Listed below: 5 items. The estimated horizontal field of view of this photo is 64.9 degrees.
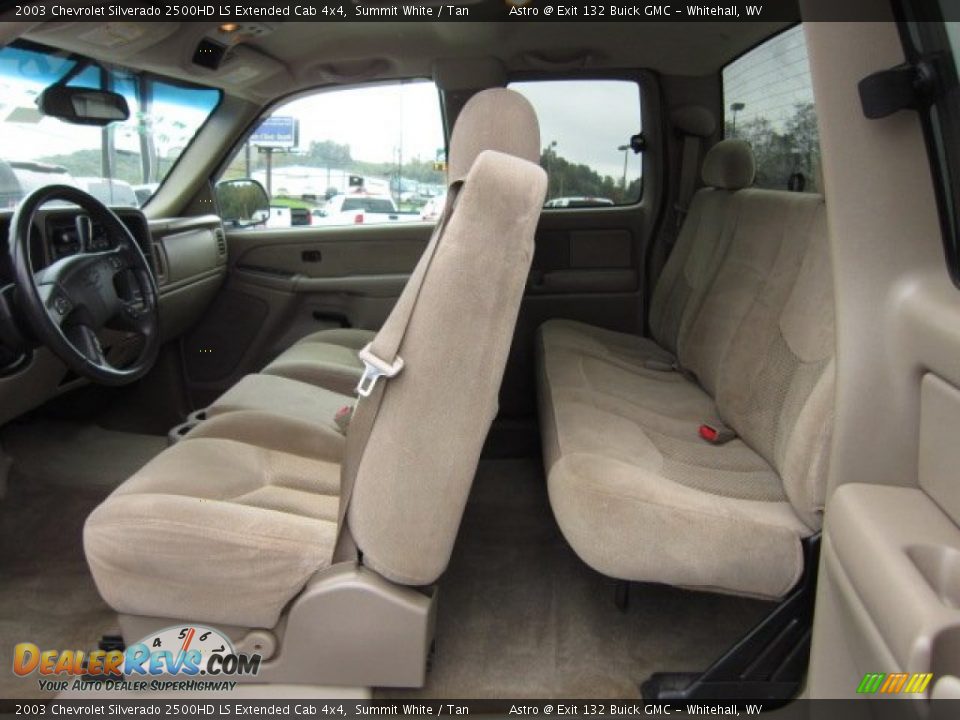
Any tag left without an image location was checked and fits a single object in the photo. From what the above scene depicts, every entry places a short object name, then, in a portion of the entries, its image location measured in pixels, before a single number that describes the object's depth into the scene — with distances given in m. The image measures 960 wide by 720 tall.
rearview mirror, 2.18
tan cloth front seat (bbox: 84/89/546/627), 1.21
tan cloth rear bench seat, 1.38
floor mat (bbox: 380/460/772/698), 1.63
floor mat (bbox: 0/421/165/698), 1.83
